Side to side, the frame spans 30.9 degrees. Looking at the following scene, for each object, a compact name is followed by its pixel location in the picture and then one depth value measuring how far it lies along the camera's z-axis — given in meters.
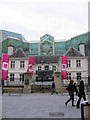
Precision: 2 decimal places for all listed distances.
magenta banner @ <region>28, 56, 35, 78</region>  25.68
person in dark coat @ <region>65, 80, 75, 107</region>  9.55
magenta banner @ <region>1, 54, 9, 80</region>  19.81
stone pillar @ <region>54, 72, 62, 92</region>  20.66
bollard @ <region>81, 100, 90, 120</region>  5.28
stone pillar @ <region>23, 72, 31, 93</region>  20.14
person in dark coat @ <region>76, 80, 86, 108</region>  9.00
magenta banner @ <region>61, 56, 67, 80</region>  24.00
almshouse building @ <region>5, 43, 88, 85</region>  37.03
